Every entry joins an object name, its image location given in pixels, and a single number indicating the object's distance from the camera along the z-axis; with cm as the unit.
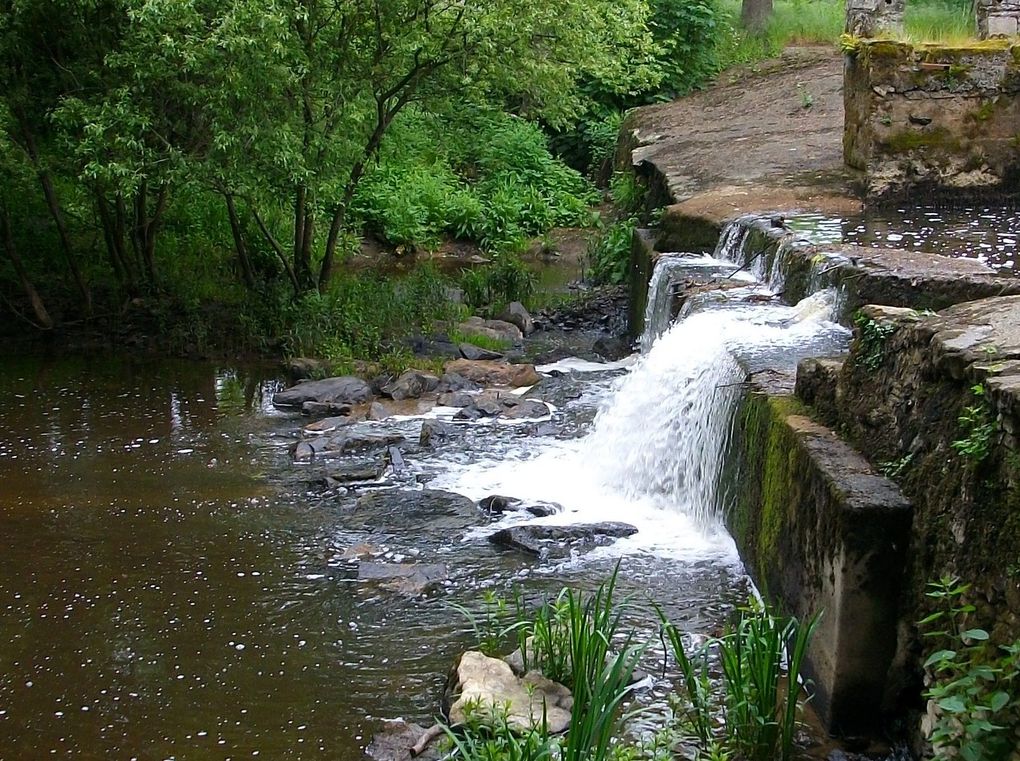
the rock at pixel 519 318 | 1242
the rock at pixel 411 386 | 997
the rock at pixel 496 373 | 1030
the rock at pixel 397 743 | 445
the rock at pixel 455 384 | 1014
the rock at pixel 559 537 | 652
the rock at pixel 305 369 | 1043
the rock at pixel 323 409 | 963
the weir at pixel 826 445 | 434
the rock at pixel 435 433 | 864
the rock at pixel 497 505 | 722
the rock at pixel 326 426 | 904
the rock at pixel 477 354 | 1113
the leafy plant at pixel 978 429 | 381
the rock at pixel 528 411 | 934
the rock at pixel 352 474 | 785
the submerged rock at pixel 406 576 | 603
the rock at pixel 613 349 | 1148
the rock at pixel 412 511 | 702
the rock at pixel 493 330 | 1190
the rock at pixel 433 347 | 1118
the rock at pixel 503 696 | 448
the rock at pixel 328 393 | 983
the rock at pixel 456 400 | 970
